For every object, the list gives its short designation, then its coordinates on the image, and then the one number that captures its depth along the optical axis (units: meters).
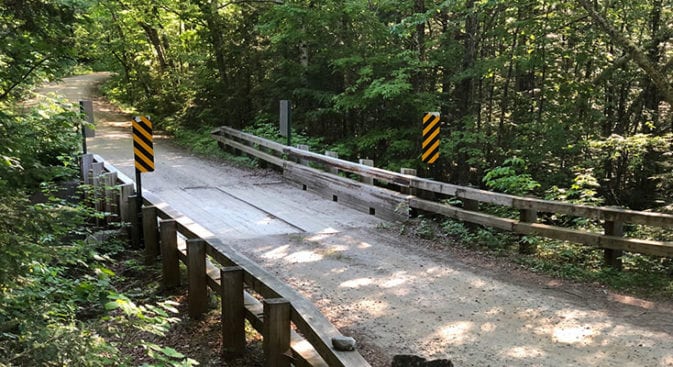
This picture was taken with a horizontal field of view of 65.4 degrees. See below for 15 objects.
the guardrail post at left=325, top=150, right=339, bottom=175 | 12.31
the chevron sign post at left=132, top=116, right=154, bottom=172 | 8.49
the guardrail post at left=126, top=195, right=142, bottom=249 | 8.34
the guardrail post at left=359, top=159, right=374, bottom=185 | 11.16
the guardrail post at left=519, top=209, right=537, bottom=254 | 8.07
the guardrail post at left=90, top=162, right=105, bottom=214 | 9.55
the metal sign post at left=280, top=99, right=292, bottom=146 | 14.54
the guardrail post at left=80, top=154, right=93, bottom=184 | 10.63
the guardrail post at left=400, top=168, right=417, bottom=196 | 10.12
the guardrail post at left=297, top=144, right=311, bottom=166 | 13.49
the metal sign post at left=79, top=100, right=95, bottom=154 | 10.59
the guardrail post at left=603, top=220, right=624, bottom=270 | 7.27
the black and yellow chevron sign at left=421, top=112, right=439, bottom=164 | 9.97
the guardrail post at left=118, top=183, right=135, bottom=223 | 8.57
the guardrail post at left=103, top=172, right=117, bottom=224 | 9.33
